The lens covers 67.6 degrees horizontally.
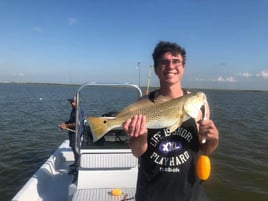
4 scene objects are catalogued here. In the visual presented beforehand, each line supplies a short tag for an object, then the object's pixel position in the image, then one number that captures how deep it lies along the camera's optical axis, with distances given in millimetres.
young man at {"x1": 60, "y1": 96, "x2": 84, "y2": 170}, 5477
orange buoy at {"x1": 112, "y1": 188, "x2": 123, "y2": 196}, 3479
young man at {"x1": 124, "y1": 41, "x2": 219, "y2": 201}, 1820
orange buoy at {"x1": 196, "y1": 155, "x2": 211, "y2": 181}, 1751
